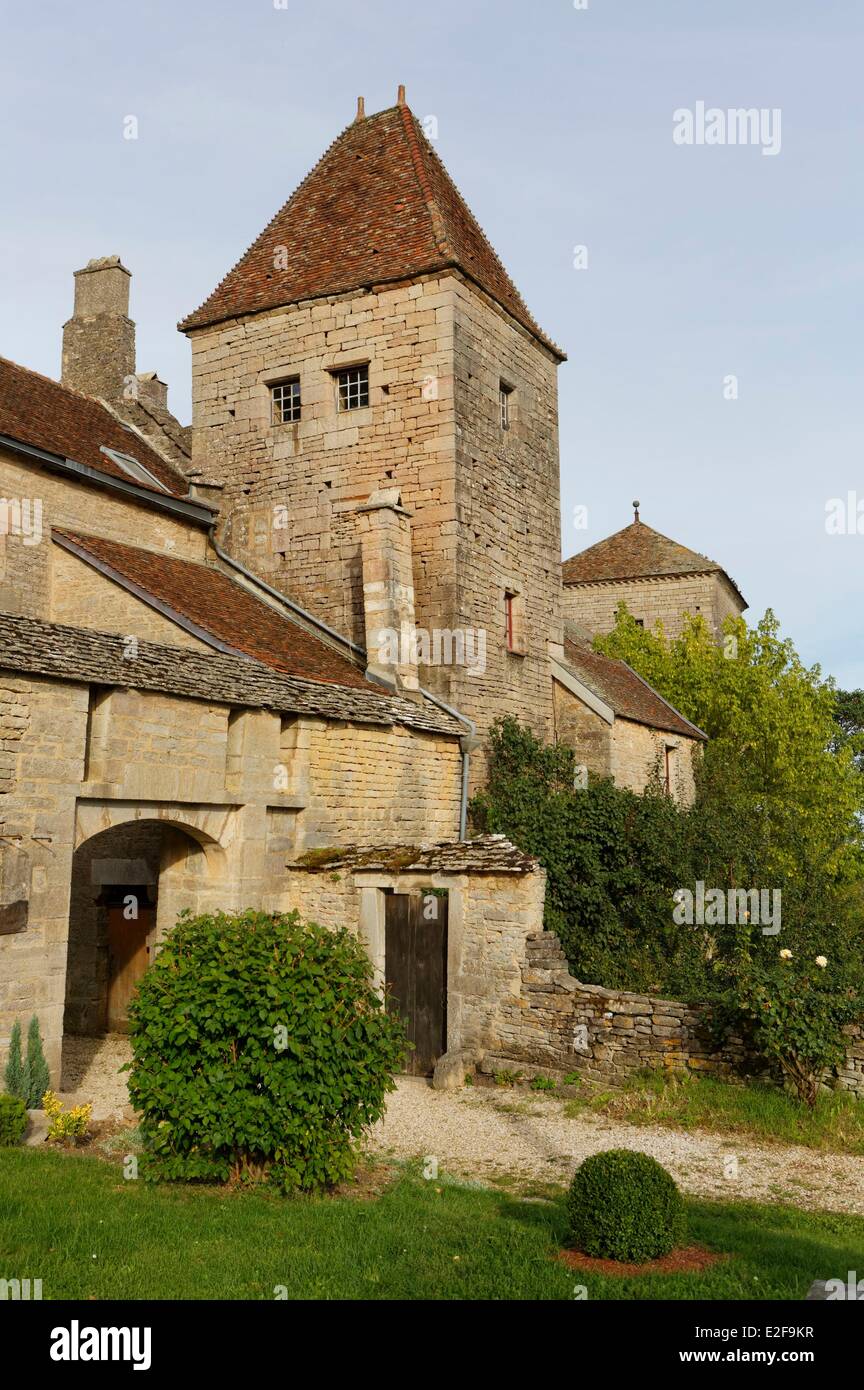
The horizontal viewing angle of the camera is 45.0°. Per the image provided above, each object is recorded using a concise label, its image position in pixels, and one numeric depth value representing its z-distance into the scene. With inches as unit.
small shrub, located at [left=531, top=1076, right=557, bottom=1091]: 417.4
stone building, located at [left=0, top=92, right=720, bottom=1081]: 390.3
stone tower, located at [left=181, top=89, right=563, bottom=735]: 615.5
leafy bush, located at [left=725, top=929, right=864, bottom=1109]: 364.8
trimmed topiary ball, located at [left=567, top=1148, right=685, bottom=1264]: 223.8
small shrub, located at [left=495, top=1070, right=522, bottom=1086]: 426.9
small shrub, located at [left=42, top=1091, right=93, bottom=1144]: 314.8
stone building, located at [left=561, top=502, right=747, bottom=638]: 1258.0
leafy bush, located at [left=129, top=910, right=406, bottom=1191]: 272.2
